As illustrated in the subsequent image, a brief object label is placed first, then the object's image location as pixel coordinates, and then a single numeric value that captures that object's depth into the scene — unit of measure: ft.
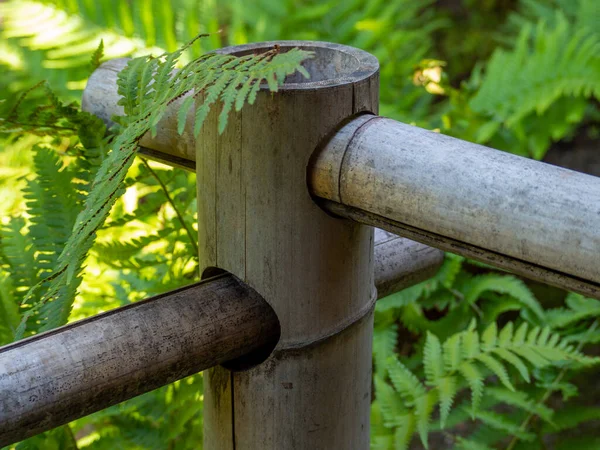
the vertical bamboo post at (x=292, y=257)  3.55
